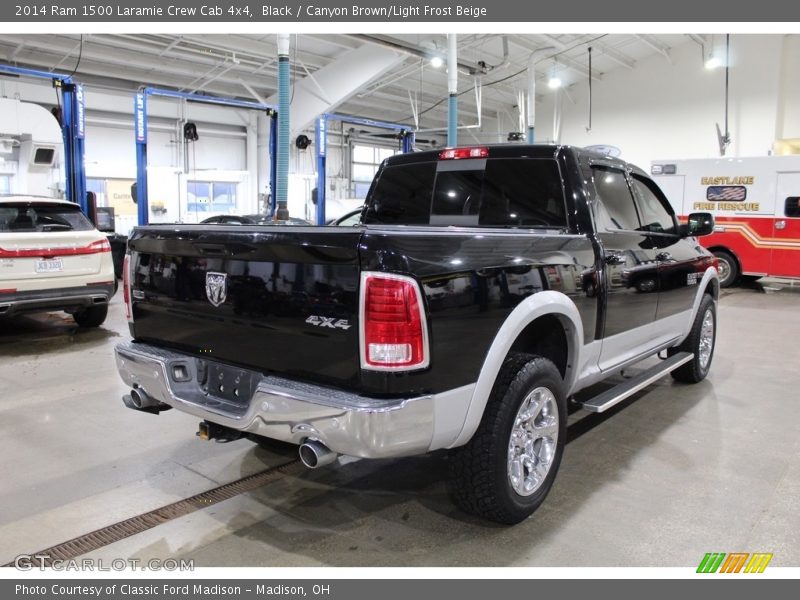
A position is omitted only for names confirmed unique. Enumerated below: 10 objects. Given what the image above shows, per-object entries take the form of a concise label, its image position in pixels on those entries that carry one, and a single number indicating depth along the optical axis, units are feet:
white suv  19.56
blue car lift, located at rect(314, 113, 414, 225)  35.55
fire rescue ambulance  35.65
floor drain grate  8.40
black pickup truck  7.04
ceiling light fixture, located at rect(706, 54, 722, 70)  52.24
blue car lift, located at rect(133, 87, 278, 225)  27.96
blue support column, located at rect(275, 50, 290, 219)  27.22
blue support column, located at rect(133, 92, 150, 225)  27.94
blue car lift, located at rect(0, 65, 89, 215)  26.43
